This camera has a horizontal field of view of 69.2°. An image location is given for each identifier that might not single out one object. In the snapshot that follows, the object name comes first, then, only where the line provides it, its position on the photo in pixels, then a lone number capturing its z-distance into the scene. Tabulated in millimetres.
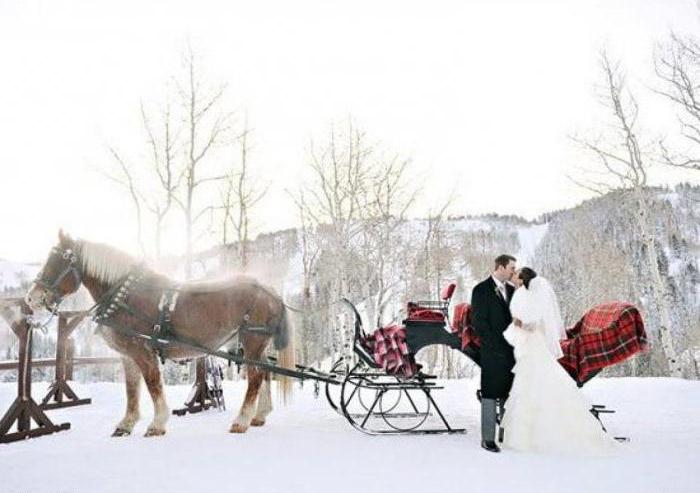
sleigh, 4949
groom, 4859
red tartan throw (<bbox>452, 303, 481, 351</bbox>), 5520
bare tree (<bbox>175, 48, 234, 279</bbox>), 14344
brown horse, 5406
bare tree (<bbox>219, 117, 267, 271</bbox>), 17578
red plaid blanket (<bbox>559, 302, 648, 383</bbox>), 4926
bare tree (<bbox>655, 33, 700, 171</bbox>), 12555
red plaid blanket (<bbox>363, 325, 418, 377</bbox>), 5296
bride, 4523
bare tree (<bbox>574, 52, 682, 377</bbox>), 12750
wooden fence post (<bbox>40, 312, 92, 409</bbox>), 7469
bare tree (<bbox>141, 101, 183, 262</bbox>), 14422
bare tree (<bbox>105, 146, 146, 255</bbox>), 14773
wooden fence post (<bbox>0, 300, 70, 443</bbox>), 5242
